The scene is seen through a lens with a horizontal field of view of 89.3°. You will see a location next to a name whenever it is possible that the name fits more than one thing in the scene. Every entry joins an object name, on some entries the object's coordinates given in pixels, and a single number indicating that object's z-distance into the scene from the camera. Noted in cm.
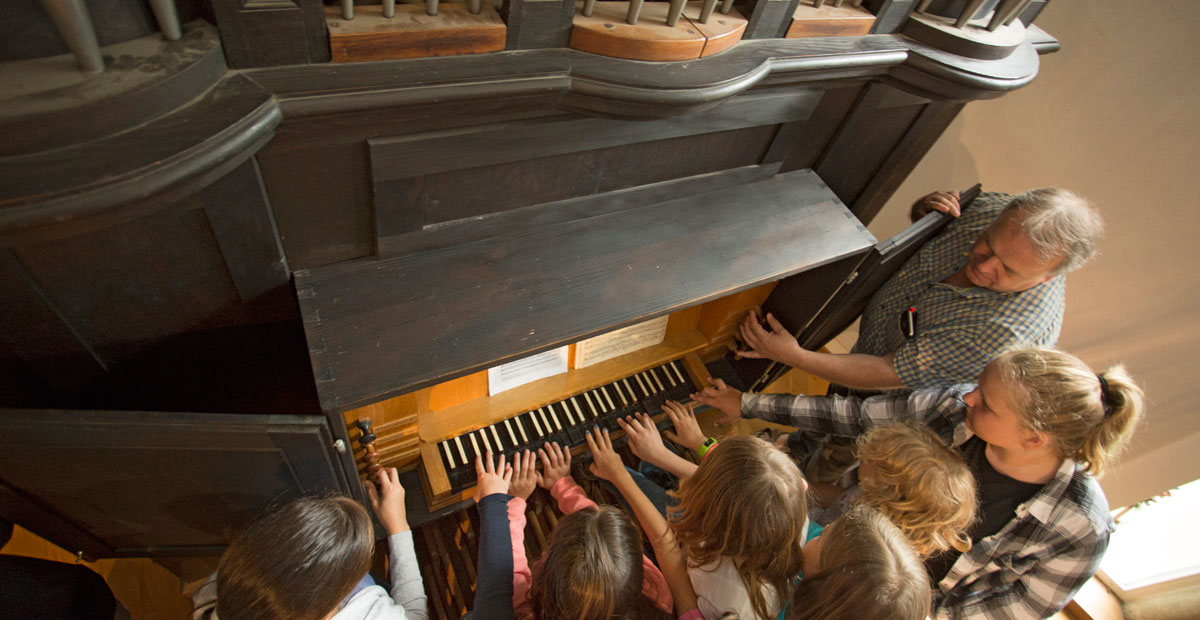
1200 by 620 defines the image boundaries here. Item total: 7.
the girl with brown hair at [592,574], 145
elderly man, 193
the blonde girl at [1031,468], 167
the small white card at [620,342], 234
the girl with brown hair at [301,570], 141
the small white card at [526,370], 218
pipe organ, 103
